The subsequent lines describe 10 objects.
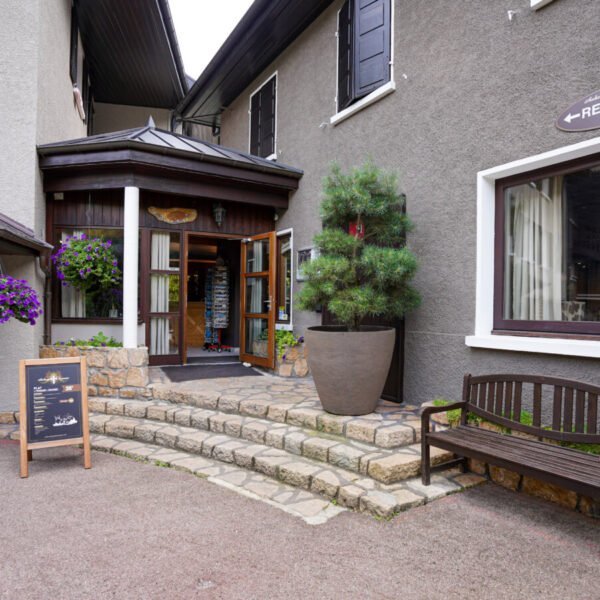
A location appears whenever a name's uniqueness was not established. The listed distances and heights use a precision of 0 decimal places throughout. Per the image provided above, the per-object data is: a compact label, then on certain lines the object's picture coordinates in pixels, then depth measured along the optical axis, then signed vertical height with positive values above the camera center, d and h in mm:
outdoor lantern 6820 +1278
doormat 5930 -1030
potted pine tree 3918 +128
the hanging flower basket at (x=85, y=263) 5547 +420
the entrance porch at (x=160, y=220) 5380 +1111
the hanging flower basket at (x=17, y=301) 4199 -42
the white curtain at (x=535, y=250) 3533 +403
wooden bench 2521 -873
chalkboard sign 3705 -894
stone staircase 3117 -1242
